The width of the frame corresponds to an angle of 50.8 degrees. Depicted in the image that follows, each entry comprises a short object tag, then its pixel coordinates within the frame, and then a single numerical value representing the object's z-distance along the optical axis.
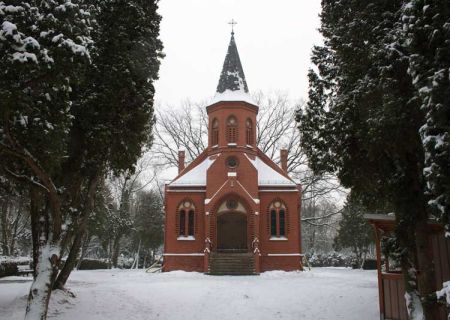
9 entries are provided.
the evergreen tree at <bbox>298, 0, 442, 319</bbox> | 8.42
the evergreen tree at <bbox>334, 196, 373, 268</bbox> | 36.12
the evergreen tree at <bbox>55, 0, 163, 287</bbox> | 11.05
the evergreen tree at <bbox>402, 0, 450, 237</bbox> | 6.08
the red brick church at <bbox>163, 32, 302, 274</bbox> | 30.25
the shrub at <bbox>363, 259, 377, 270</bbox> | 34.28
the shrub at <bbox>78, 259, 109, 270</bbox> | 36.97
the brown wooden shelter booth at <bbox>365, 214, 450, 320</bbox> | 10.38
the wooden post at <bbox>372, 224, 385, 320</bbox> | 12.08
